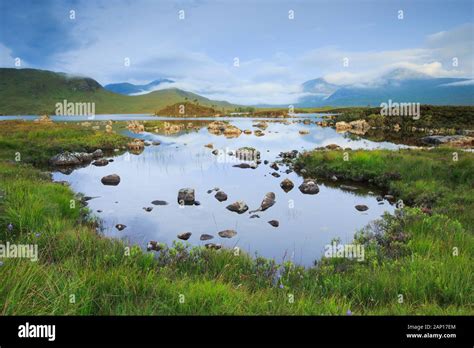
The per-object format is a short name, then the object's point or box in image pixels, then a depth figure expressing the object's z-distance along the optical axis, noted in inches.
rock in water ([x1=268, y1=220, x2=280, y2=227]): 489.7
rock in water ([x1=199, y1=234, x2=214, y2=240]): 434.0
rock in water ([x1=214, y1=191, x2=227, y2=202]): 633.6
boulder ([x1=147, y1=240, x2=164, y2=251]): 362.5
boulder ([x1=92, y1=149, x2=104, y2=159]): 1168.2
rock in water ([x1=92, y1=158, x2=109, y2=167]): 1019.2
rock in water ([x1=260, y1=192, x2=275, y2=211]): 580.1
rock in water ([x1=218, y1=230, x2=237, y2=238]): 443.5
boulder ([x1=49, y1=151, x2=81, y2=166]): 997.2
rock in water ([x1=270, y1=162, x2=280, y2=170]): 959.2
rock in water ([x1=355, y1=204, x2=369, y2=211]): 562.9
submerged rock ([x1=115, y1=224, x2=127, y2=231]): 459.8
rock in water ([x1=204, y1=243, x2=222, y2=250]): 362.0
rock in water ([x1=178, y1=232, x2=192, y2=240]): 438.0
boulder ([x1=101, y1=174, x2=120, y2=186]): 763.4
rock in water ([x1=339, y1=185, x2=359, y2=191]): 709.0
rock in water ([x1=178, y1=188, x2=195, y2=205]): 608.4
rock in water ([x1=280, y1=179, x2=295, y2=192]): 717.9
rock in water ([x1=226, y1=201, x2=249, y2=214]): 553.6
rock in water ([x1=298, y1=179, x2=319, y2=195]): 685.3
